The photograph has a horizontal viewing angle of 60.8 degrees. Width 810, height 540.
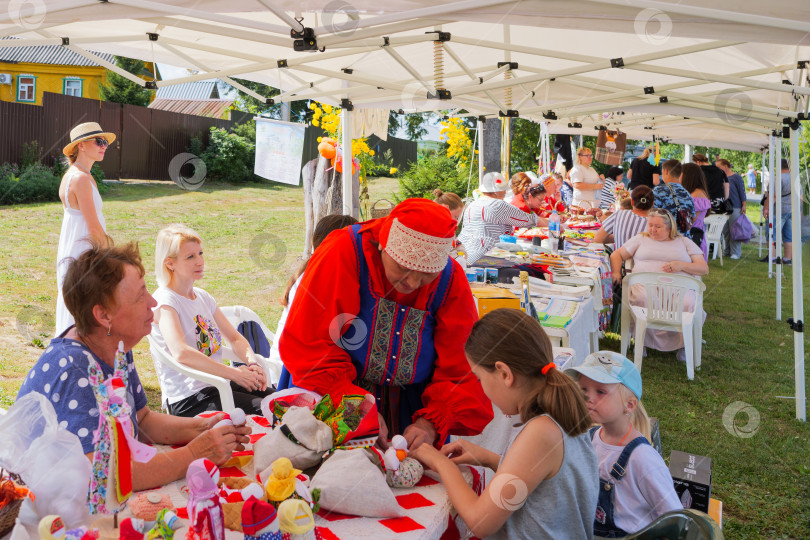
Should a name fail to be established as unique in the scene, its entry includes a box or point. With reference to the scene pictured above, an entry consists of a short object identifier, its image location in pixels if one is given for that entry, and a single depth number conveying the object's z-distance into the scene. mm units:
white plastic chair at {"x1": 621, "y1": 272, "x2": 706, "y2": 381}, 6219
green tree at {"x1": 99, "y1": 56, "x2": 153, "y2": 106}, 27375
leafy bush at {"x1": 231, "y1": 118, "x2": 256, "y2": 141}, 23406
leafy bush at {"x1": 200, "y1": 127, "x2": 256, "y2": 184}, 22703
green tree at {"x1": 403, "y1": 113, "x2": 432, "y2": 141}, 28188
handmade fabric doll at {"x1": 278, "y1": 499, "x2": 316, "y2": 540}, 1479
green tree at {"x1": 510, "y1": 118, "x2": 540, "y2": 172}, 17484
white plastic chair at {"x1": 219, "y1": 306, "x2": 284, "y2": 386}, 4230
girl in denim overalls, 2414
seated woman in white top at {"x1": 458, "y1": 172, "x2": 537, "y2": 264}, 7562
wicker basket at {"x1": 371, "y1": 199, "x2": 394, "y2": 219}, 6668
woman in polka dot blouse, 1879
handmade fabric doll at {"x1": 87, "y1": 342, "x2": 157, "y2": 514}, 1567
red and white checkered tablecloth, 1710
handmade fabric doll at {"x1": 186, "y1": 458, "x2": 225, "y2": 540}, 1374
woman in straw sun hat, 4855
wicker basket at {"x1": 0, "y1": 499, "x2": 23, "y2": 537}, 1467
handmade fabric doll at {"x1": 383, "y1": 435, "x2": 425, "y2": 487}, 1951
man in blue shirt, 7184
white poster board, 6531
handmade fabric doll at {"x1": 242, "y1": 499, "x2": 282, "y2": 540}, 1434
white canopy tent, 2861
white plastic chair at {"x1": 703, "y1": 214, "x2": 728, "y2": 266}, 13039
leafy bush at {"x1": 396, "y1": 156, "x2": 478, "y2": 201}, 16625
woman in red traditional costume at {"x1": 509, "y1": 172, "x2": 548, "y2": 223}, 8523
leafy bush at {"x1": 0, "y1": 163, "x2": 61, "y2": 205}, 14742
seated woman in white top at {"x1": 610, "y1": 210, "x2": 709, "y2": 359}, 6453
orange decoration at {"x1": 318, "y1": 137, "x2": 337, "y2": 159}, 7982
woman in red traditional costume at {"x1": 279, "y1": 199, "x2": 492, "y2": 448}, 2160
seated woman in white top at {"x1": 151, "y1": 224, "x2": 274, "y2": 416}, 3568
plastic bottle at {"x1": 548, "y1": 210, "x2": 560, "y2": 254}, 7031
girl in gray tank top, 1909
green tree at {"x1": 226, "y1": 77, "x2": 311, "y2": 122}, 31606
